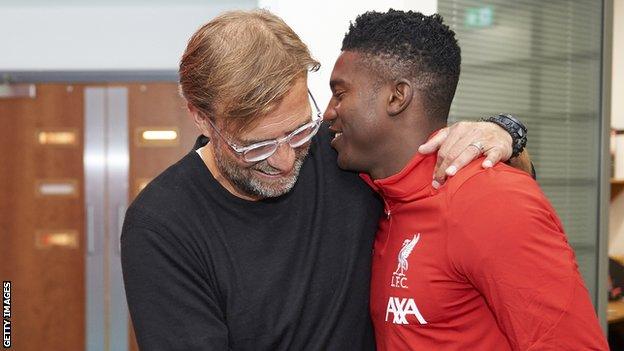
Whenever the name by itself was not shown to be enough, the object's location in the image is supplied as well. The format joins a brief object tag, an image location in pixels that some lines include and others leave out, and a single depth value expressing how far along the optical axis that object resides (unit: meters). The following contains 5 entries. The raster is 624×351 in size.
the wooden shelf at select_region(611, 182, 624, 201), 4.28
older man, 1.17
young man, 1.04
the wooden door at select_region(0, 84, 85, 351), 4.85
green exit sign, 2.44
